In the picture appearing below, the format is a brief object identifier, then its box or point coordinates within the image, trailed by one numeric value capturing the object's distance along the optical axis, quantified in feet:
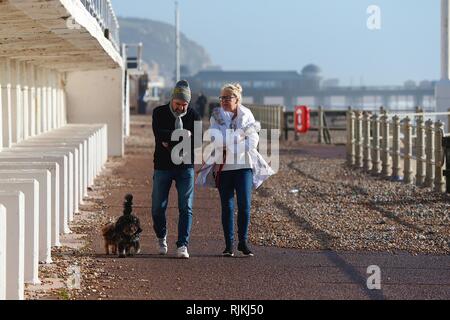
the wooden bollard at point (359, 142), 89.20
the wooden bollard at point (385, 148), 78.89
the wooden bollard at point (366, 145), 85.05
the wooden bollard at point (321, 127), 141.49
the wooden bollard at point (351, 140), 92.77
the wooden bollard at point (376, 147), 81.72
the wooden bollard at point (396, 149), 75.77
